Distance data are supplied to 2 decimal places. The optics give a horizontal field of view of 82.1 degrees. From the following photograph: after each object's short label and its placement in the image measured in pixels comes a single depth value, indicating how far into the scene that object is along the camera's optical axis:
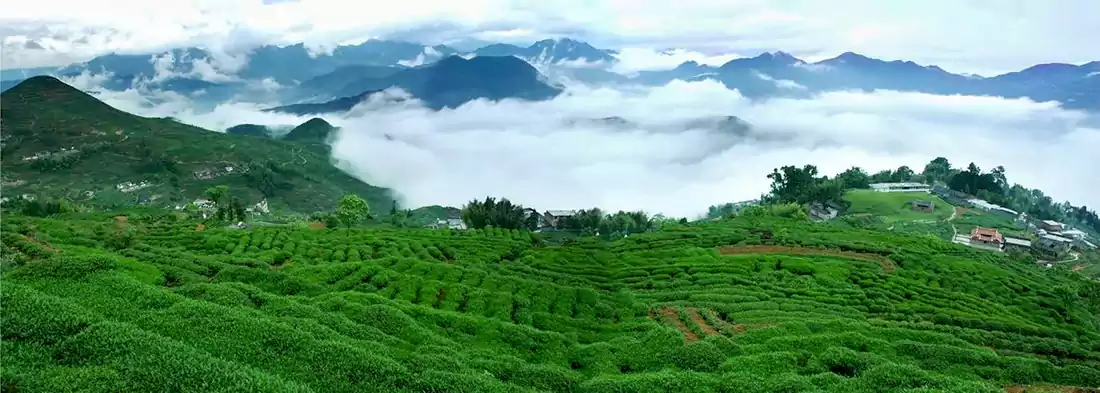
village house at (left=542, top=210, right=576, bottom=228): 95.95
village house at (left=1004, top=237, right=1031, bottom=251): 95.19
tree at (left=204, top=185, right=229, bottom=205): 78.62
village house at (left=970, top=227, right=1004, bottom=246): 94.12
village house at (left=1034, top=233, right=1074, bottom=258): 95.44
